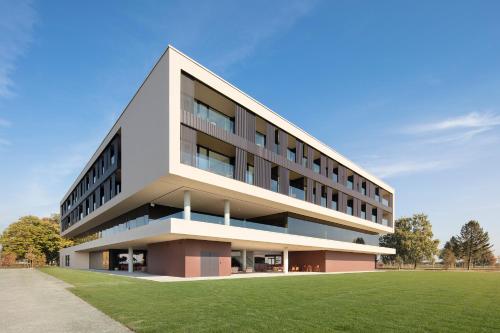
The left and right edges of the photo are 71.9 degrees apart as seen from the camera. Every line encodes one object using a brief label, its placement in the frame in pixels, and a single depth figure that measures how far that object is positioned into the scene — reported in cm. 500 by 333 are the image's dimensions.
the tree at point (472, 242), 8144
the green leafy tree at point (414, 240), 6925
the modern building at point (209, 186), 2275
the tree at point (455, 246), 8314
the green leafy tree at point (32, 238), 5909
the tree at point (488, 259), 8639
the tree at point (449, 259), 7638
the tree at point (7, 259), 5592
